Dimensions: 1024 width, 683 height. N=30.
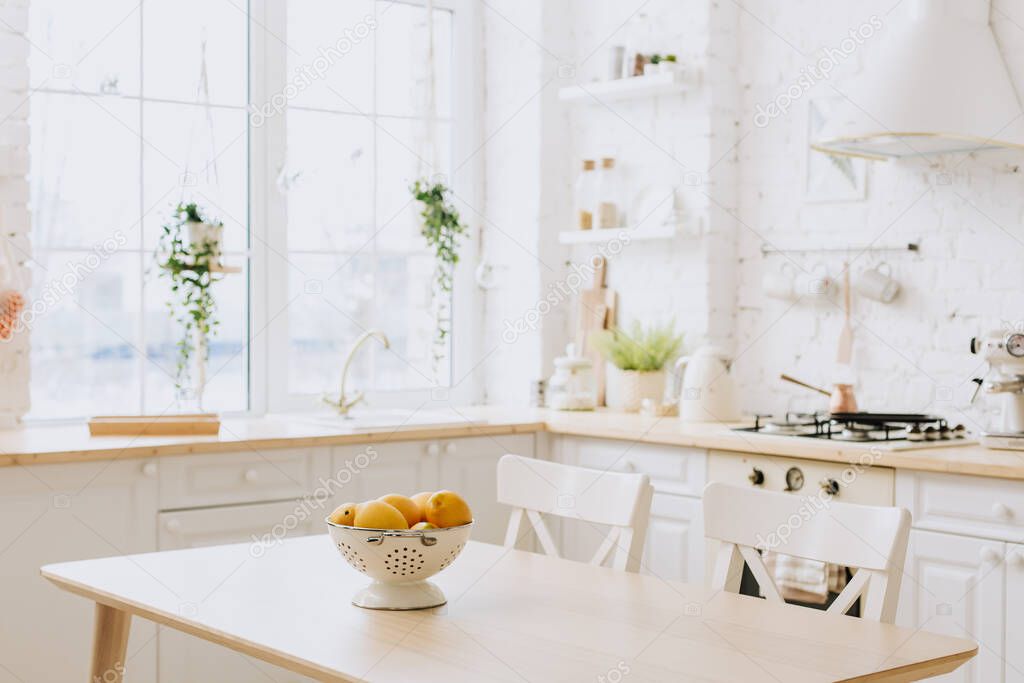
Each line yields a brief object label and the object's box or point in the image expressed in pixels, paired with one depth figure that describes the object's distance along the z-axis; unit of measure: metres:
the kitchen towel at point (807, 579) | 3.12
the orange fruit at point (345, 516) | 1.91
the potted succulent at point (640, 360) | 4.15
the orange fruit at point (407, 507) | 1.93
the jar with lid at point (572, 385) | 4.19
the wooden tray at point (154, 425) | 3.30
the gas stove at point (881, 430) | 3.16
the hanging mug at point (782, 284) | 3.95
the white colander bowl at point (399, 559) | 1.86
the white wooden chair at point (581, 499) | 2.39
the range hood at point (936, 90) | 3.18
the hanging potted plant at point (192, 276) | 3.78
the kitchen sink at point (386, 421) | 3.61
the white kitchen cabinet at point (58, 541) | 2.90
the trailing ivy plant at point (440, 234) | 4.39
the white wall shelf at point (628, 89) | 4.08
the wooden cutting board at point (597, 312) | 4.43
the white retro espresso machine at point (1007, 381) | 3.03
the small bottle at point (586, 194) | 4.39
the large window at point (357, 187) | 4.25
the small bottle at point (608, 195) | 4.32
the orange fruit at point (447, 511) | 1.92
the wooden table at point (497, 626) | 1.58
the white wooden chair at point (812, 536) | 1.96
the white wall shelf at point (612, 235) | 4.11
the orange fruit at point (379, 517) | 1.88
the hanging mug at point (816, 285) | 3.83
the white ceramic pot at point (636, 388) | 4.17
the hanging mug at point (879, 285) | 3.67
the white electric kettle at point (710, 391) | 3.80
